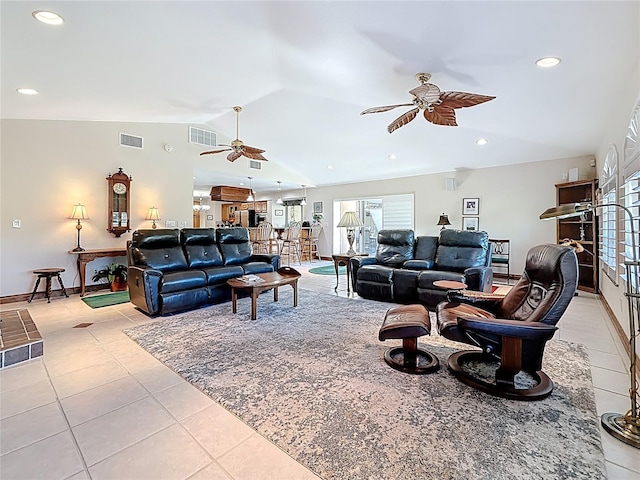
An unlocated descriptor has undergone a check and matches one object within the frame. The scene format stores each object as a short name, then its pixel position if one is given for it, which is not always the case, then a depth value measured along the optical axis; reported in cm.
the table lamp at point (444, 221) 709
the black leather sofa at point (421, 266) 429
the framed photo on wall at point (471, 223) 700
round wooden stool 466
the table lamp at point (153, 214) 609
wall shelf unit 509
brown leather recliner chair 211
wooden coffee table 389
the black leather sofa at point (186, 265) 399
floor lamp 172
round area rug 750
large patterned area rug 156
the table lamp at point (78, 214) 516
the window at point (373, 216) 825
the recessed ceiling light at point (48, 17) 241
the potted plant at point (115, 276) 551
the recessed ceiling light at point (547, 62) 304
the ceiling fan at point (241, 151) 518
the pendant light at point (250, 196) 1072
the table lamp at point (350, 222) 564
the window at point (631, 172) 251
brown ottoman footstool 241
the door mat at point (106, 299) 462
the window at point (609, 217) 347
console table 513
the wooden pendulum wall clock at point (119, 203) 567
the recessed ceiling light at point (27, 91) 366
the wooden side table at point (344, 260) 534
